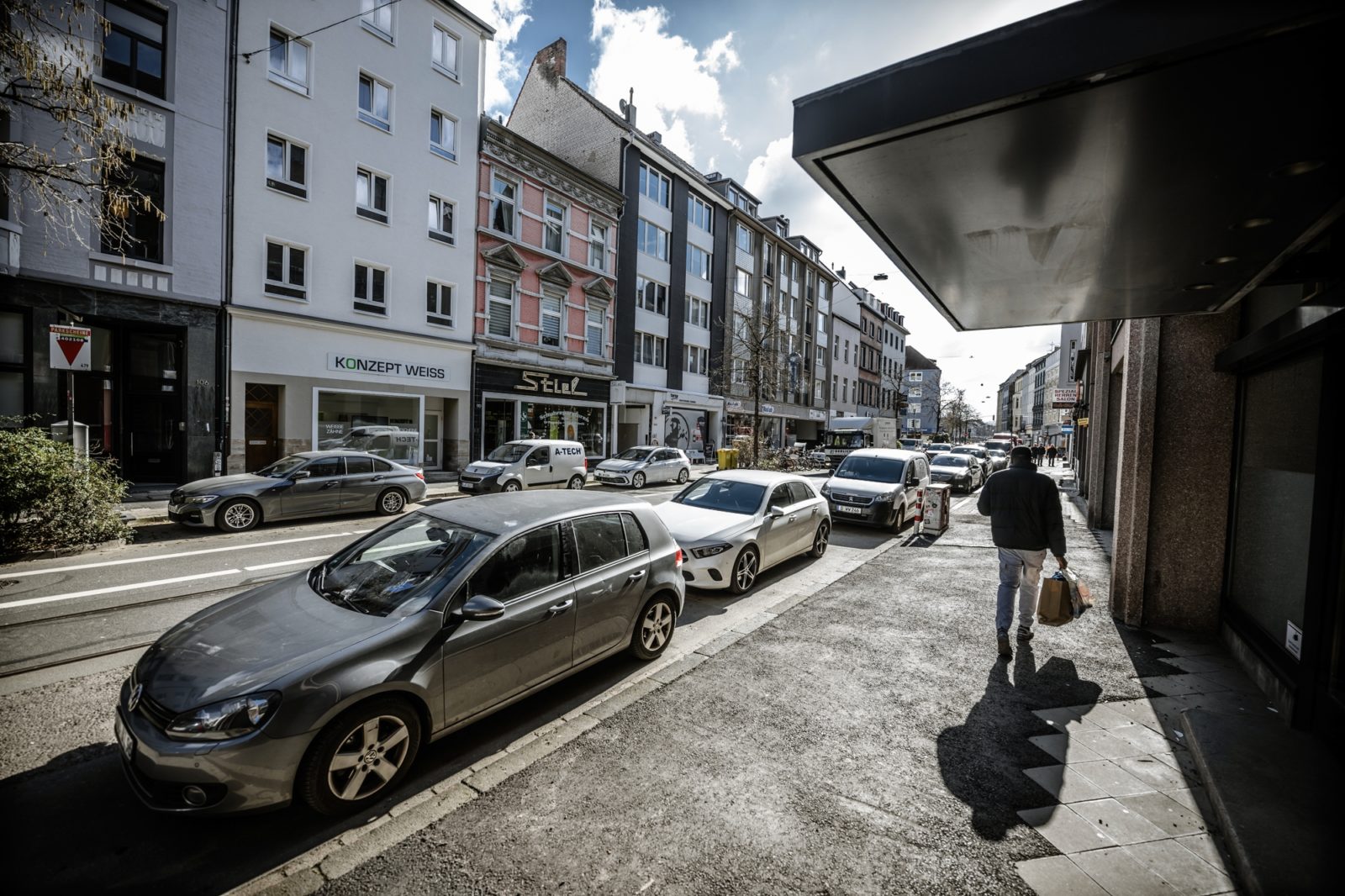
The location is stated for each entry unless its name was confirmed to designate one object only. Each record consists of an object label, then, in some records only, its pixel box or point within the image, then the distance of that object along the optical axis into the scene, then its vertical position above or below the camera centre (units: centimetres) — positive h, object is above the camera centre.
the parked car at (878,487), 1181 -111
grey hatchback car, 272 -134
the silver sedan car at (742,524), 703 -128
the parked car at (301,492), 989 -151
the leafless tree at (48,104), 599 +329
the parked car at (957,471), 2080 -119
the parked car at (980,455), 2544 -74
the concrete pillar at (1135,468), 597 -23
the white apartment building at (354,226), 1530 +556
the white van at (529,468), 1527 -132
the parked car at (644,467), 1891 -142
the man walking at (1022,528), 525 -78
